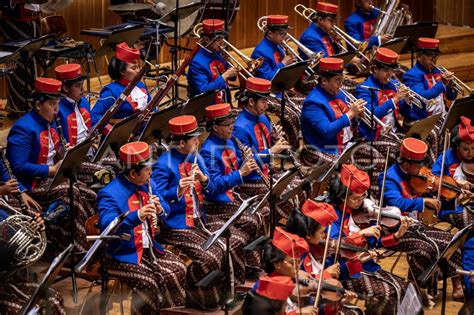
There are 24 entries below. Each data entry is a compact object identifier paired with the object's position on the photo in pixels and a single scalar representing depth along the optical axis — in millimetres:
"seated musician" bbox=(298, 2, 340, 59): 16744
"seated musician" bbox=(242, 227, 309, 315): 8449
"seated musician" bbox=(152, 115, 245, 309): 11225
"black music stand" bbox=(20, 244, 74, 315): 8398
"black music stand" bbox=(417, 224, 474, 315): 10165
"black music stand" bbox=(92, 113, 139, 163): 11116
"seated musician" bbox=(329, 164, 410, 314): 10516
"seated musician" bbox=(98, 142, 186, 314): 10401
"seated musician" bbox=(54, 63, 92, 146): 12673
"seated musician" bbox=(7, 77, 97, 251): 11703
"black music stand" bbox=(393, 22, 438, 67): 17306
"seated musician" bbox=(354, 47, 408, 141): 14498
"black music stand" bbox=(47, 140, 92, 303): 10395
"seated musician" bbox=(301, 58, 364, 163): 13566
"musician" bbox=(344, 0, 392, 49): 18161
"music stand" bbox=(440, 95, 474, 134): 13554
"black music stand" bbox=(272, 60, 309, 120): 13490
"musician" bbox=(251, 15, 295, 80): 15455
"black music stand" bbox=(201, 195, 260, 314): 10255
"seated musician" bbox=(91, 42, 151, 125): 13400
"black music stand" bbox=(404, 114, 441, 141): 13324
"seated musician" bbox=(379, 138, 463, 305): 11888
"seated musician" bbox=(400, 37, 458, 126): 15494
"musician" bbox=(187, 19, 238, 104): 14651
